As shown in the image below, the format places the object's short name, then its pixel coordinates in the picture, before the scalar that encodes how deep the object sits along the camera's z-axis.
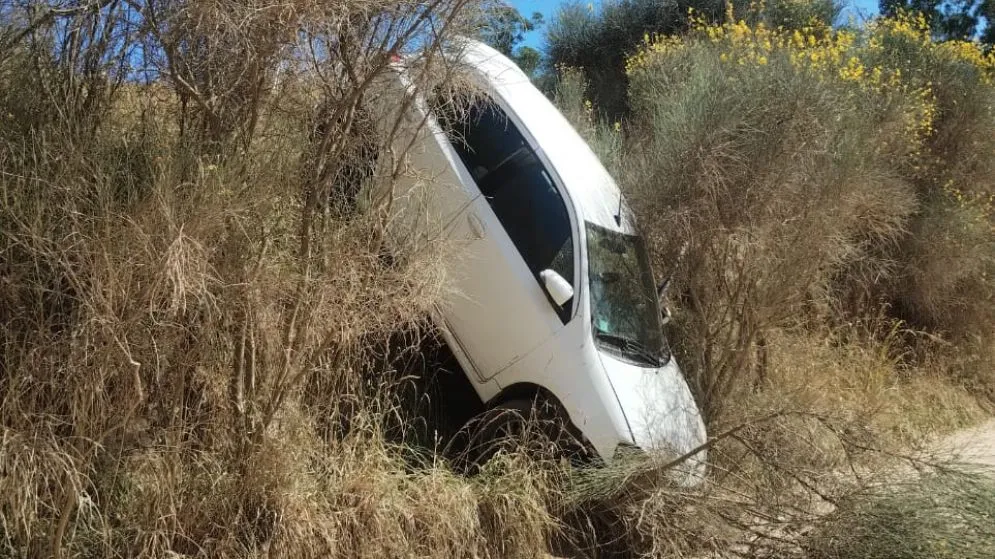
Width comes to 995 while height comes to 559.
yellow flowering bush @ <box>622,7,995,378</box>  7.53
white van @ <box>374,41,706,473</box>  5.55
